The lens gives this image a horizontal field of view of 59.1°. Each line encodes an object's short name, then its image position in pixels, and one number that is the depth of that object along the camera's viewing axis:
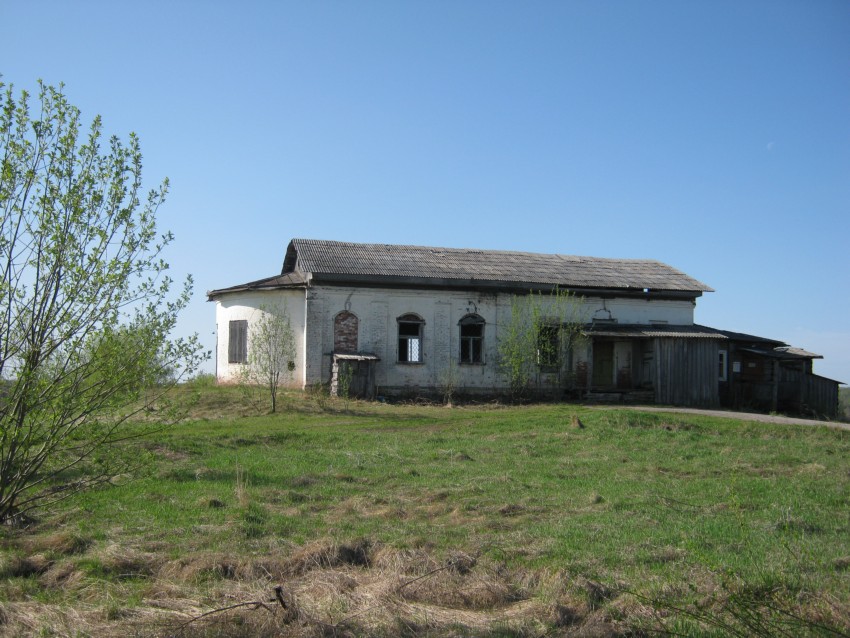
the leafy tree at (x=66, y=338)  6.58
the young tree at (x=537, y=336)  26.73
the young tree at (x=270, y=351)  23.33
